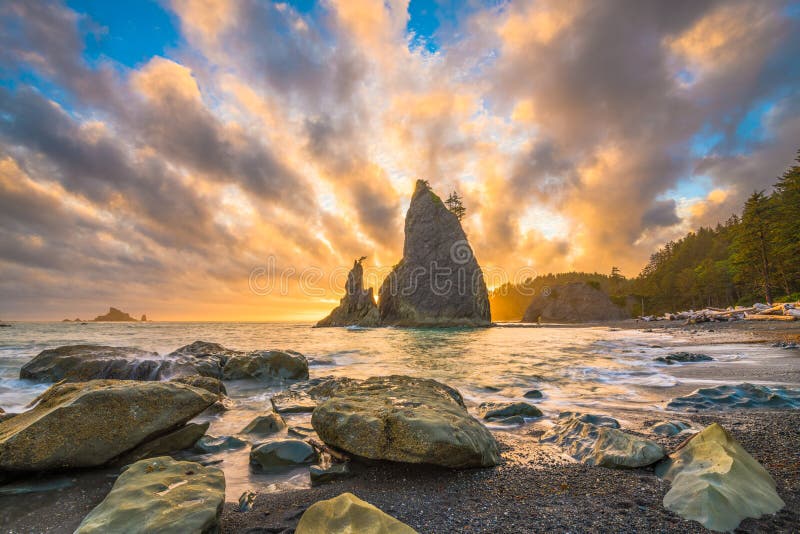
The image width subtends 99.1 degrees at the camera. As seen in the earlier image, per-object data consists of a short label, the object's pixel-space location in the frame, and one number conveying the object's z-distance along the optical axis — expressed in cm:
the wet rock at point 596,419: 463
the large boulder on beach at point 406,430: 324
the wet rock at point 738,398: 534
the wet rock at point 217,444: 423
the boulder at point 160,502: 211
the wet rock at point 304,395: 610
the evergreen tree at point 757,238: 3619
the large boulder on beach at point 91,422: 313
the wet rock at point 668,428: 421
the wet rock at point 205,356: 920
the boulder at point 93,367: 856
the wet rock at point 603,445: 317
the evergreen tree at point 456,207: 8394
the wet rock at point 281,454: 373
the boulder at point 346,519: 190
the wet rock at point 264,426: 492
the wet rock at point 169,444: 371
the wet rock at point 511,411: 539
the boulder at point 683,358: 1128
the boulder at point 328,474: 330
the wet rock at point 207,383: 691
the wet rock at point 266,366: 931
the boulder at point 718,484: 221
